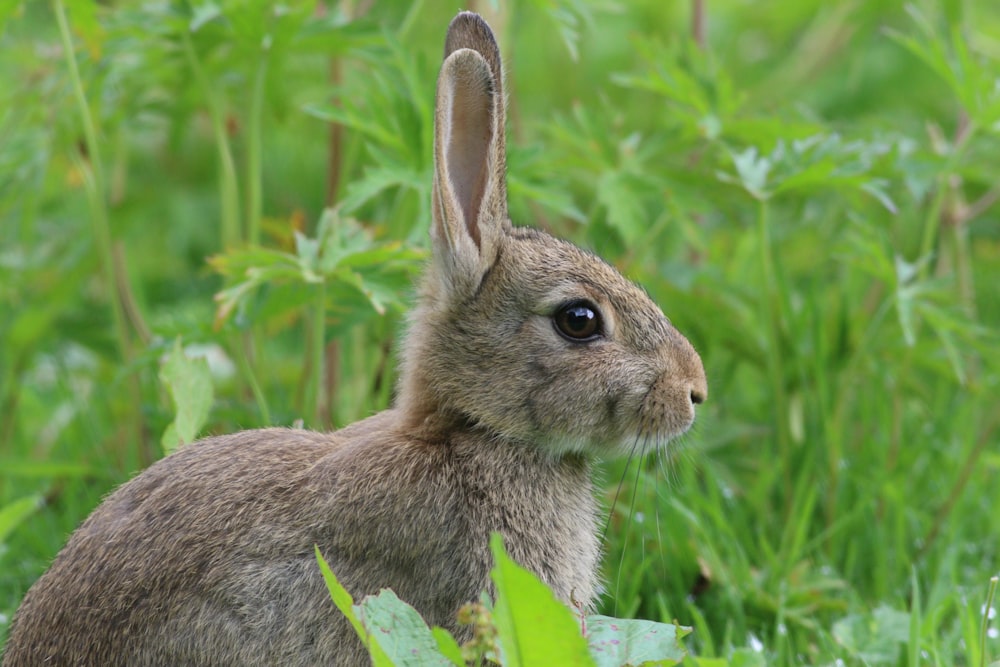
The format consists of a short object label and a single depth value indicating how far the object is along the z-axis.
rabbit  6.00
